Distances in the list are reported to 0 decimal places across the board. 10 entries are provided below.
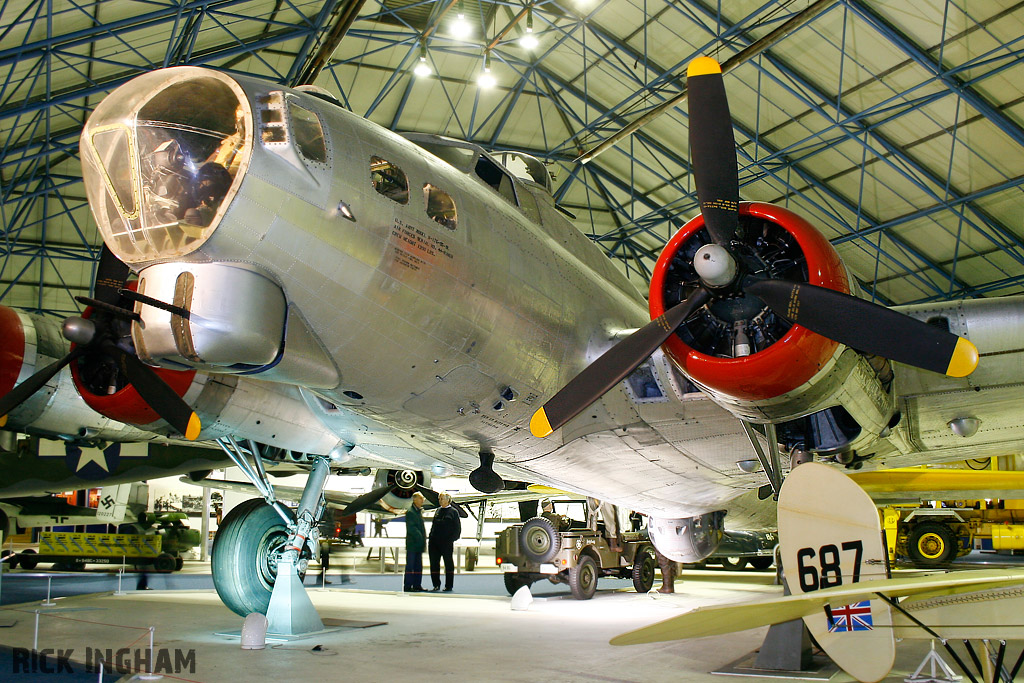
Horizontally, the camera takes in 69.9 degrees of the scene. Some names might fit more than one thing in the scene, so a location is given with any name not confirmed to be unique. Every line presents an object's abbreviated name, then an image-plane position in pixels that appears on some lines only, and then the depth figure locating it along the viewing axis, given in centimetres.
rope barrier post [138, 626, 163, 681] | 596
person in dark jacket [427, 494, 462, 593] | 1419
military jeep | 1319
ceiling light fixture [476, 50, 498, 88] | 1723
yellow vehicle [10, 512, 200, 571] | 1959
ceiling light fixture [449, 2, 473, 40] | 1617
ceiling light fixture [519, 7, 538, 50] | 1670
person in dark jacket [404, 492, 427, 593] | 1455
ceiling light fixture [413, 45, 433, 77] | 1741
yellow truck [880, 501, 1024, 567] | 2027
